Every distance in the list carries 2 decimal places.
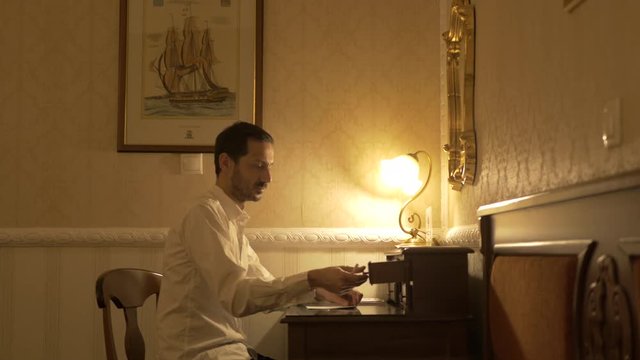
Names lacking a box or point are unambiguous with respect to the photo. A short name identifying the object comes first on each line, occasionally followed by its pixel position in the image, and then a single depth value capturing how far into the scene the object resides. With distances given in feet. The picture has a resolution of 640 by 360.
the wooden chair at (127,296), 8.32
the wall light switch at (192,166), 12.29
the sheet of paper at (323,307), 9.58
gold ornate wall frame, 9.85
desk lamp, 11.69
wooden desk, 8.54
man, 7.34
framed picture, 12.37
